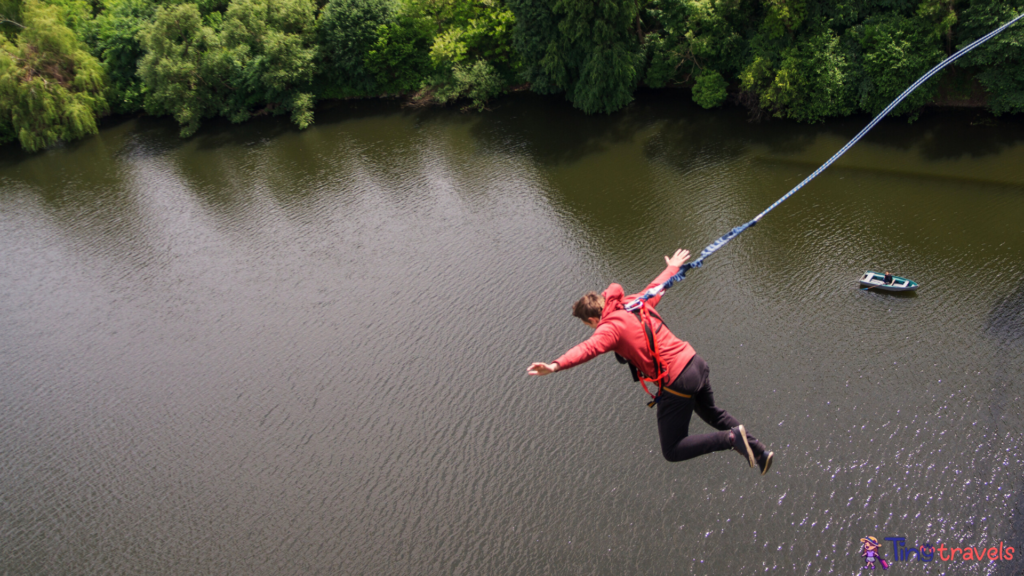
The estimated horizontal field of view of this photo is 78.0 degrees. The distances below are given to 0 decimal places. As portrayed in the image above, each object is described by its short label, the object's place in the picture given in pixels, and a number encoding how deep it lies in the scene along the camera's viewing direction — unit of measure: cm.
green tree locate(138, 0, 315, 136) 3105
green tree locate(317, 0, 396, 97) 3067
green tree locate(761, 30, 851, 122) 2077
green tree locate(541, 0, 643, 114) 2273
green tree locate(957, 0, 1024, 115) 1798
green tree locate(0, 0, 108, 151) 3128
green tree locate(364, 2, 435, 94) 3043
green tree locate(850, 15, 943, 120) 1939
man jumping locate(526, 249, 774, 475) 599
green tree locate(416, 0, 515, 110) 2803
